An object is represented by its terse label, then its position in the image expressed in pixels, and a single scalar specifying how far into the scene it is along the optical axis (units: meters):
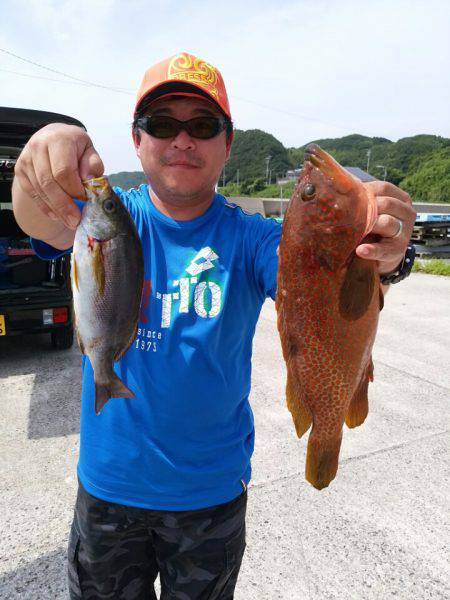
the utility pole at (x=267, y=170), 116.71
